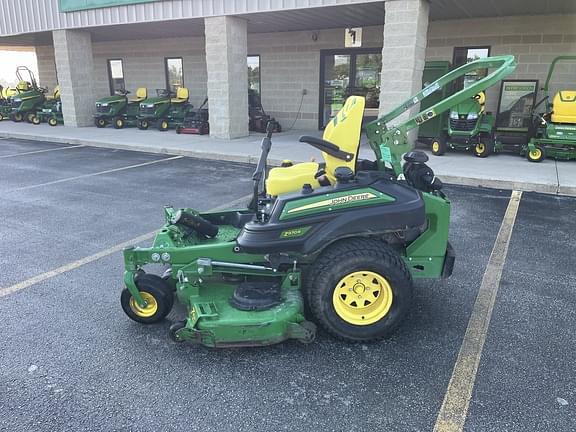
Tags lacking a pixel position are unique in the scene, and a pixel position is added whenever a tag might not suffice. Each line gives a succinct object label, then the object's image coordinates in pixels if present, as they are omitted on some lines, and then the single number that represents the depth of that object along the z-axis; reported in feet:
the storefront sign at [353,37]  43.93
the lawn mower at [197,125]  44.37
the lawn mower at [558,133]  28.99
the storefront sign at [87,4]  41.52
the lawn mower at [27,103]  57.67
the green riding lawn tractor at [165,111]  48.32
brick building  32.22
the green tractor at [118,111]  50.93
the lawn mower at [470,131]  31.07
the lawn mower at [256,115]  46.32
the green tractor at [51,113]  54.44
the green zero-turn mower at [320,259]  9.77
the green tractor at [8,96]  59.82
